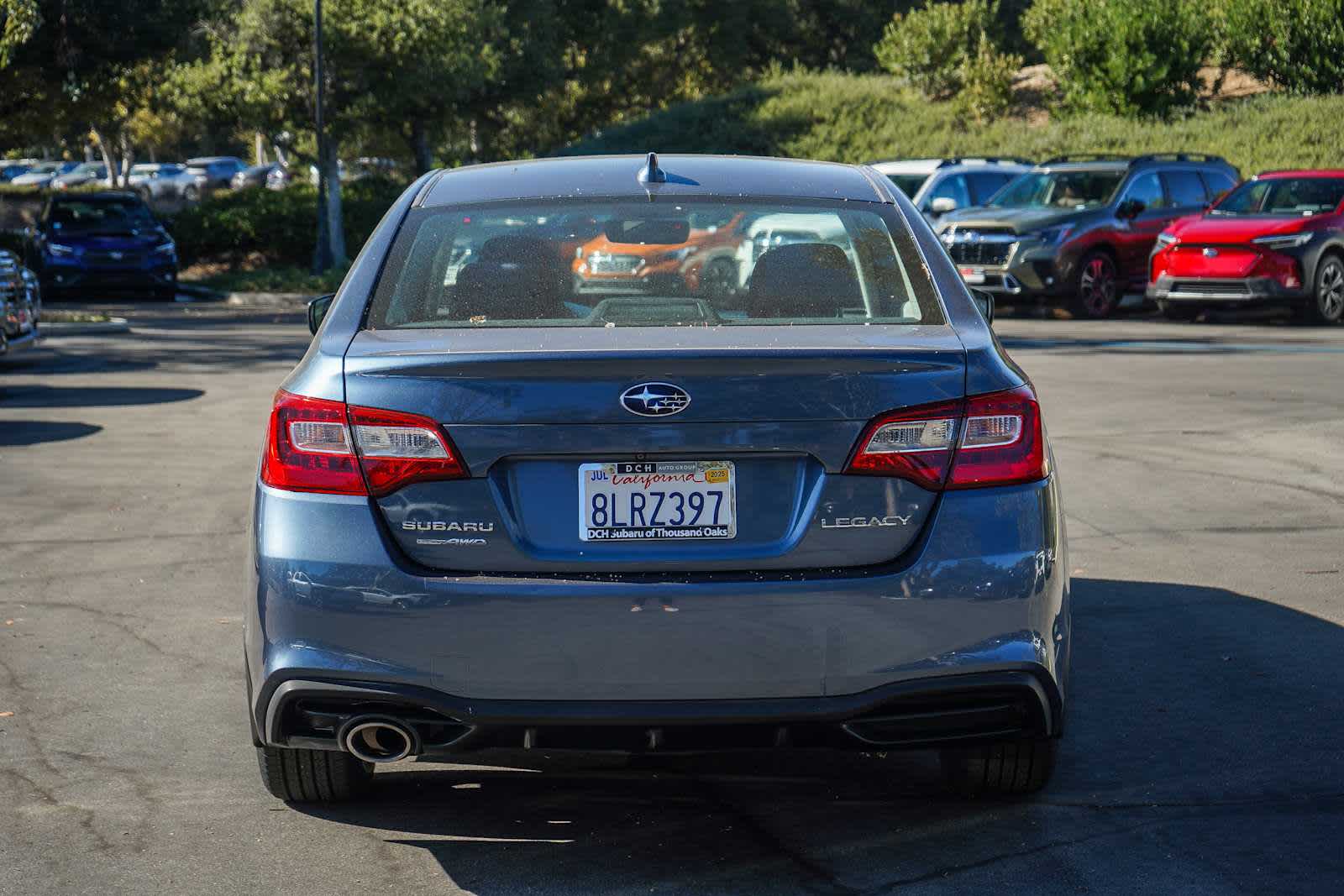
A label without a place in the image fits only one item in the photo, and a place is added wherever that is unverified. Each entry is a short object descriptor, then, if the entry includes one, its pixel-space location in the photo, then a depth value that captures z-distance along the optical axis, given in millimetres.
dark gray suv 22906
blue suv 28500
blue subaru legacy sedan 3938
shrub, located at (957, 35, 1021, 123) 45906
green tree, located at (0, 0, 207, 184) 31172
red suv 21203
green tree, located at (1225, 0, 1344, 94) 40062
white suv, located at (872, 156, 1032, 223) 25797
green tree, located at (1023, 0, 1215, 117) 40938
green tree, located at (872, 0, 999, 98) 48062
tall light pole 32188
